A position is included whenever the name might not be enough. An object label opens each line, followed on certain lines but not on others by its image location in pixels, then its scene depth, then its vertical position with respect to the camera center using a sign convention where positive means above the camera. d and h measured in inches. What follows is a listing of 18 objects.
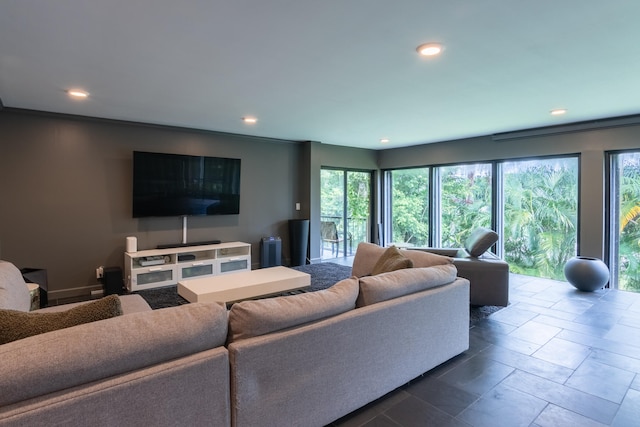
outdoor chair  278.1 -18.7
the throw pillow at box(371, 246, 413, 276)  106.5 -16.0
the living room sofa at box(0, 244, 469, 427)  46.1 -25.5
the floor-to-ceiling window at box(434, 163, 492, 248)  242.1 +8.6
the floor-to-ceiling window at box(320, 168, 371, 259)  277.7 +2.1
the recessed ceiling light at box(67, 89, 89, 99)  135.2 +48.2
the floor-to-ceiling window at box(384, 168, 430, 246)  280.2 +5.7
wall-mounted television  189.0 +16.3
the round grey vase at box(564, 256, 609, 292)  173.8 -31.1
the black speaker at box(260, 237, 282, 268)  231.9 -27.2
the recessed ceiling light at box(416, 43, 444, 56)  95.1 +47.1
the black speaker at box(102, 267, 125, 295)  171.9 -35.2
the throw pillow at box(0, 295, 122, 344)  50.5 -17.0
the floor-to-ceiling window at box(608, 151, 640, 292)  181.6 -3.6
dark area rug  150.3 -41.6
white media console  180.5 -29.6
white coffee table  128.5 -29.6
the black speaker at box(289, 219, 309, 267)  247.3 -19.4
